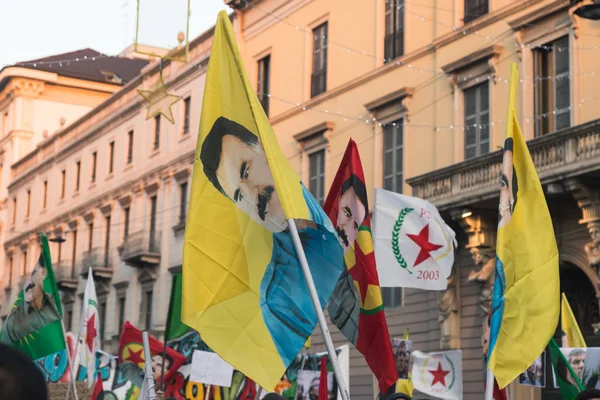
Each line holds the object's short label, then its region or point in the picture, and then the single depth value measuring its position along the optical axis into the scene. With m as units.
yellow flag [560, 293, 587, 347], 11.81
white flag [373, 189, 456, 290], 13.16
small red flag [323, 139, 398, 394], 7.76
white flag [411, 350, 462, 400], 14.45
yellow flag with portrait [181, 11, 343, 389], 6.41
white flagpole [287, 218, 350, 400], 5.90
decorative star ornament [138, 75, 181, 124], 29.12
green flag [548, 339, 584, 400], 9.41
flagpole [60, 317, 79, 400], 13.28
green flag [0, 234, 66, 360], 13.39
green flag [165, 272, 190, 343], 14.63
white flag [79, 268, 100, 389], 18.42
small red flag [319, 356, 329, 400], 8.70
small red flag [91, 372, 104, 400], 15.52
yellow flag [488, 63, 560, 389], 7.12
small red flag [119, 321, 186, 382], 14.82
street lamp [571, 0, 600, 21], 15.46
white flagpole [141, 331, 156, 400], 7.99
